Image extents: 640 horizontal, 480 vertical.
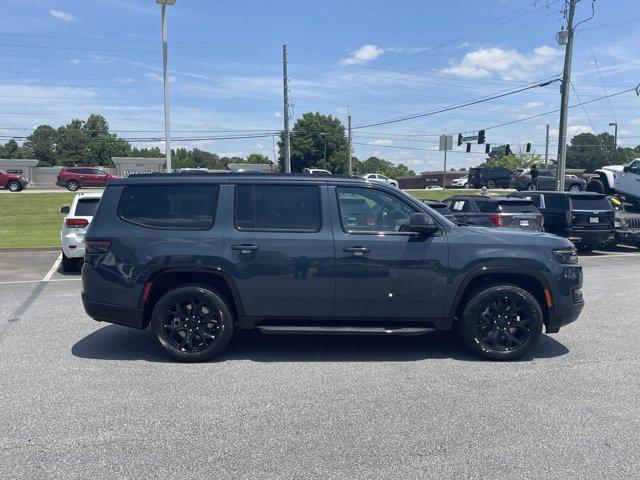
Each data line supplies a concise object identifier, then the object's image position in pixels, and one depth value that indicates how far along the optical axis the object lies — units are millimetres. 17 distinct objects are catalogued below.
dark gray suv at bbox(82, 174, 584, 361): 5223
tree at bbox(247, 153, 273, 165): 109875
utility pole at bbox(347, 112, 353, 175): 56000
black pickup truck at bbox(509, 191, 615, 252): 14398
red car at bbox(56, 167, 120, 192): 33781
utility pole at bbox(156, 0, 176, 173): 18328
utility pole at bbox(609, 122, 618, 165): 73094
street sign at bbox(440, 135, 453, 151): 47469
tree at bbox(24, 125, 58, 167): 99125
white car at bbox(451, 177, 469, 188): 52912
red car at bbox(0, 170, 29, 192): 32406
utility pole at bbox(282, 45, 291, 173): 42225
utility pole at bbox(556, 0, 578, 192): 23156
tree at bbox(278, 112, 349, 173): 65125
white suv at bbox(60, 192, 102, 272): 10734
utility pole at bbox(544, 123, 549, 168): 67244
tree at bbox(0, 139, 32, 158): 99875
